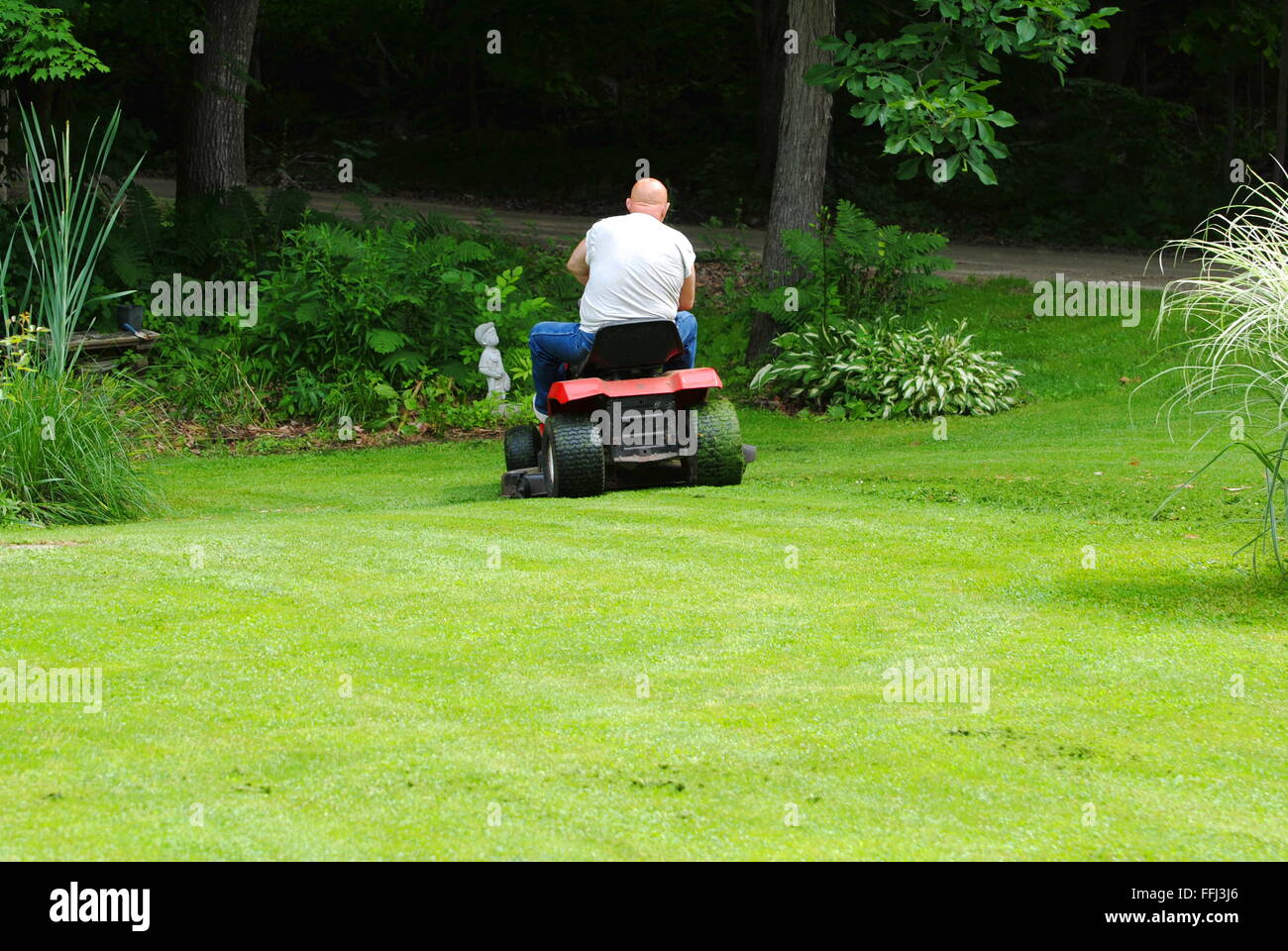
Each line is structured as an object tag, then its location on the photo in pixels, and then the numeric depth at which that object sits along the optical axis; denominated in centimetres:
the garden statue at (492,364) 2719
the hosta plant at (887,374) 2744
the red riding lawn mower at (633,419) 1792
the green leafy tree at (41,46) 2470
